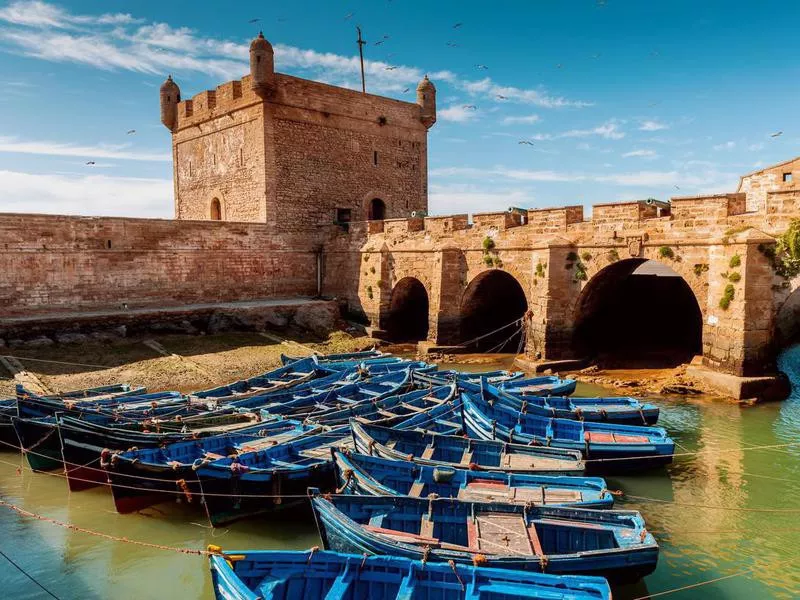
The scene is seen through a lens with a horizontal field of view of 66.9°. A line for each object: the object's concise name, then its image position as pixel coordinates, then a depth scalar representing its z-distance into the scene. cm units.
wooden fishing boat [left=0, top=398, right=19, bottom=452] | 1196
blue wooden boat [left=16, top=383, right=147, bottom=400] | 1341
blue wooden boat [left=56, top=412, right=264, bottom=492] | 995
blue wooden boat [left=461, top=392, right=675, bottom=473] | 1062
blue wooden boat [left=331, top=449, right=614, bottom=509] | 826
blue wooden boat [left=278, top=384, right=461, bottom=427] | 1181
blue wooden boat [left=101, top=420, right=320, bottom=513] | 902
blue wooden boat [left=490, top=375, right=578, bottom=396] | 1437
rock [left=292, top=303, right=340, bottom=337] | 2361
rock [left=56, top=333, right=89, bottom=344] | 1862
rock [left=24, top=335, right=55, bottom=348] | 1805
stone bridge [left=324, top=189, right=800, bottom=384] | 1475
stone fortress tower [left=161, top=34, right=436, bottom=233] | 2509
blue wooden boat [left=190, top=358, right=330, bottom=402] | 1384
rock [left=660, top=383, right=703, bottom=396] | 1551
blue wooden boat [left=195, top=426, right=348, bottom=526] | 870
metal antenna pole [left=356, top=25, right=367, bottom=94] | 3159
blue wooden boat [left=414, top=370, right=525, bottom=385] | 1460
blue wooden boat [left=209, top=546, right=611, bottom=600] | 595
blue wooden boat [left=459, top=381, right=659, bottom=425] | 1238
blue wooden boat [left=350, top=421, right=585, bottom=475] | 982
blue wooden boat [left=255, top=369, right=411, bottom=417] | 1288
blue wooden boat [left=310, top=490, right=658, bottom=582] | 652
